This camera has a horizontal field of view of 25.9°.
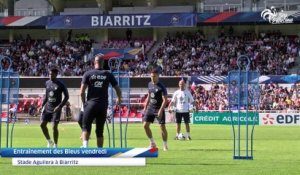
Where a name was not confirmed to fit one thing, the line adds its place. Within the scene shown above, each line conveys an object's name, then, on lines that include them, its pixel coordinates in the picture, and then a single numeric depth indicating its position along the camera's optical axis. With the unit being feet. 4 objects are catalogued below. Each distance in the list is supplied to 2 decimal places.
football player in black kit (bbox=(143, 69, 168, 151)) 62.18
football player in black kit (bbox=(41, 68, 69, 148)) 62.23
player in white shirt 79.97
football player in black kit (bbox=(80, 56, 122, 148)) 49.29
